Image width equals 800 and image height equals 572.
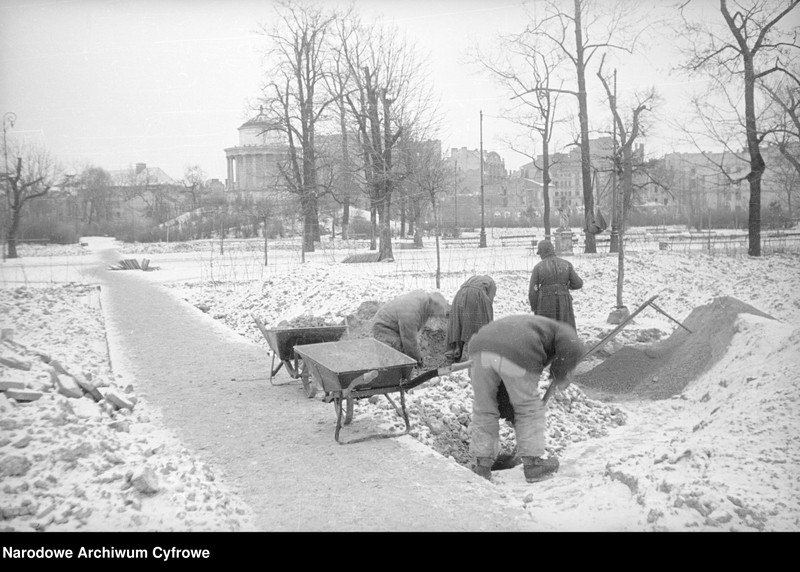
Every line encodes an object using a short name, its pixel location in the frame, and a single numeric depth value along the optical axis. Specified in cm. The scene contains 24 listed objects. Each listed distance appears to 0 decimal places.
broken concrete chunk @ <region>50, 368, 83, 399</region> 550
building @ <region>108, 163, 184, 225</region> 6366
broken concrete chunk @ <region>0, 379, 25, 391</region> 513
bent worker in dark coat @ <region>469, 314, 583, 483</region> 462
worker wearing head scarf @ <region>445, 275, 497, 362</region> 723
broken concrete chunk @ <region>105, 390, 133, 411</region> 571
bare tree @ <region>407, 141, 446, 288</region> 1667
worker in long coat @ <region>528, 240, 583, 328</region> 811
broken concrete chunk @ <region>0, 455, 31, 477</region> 388
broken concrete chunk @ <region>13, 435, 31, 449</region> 420
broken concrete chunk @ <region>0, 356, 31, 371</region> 580
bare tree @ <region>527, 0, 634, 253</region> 2177
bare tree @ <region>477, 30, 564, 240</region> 3170
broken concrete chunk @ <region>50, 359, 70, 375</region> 598
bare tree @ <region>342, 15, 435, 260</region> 2305
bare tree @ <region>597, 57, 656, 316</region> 1243
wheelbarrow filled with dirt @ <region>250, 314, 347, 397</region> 704
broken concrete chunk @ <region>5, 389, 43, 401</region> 505
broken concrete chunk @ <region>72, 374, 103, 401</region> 577
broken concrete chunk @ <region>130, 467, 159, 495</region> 388
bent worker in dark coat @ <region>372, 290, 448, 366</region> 688
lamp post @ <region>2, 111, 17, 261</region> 496
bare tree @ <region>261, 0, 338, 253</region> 2997
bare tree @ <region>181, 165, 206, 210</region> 6775
